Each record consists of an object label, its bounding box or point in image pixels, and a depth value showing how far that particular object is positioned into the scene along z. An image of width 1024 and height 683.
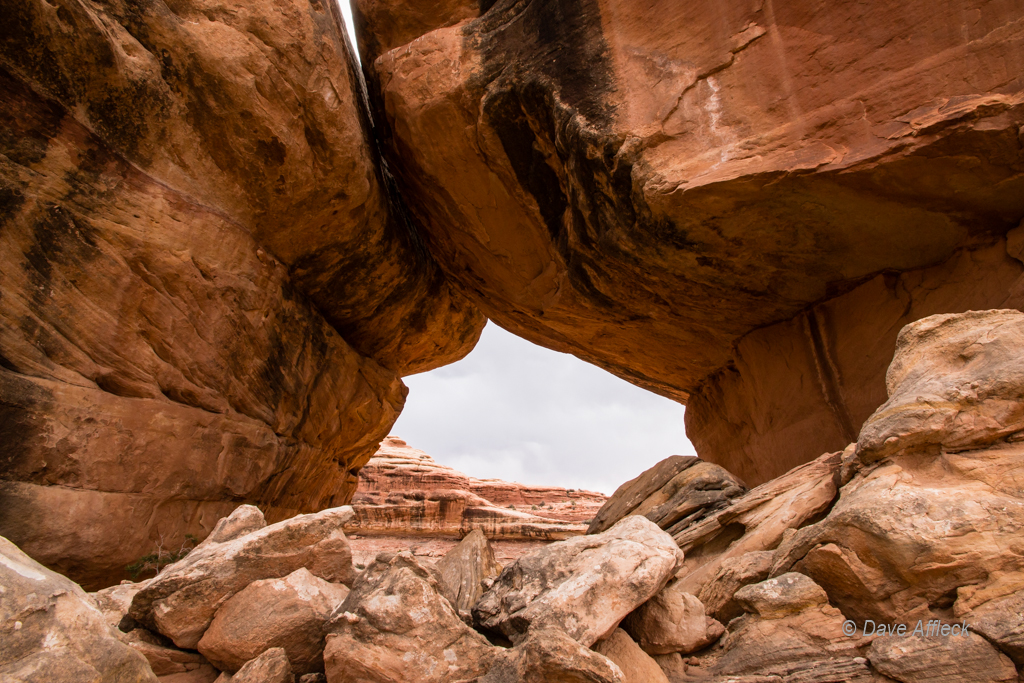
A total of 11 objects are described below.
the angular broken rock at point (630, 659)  3.75
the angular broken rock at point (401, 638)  3.47
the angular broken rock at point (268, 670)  3.40
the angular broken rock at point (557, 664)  3.14
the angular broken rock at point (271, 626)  3.71
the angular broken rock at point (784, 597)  3.93
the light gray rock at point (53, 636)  2.58
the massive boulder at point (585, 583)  3.84
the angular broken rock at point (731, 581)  4.46
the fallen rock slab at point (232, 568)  3.83
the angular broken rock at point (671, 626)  4.09
